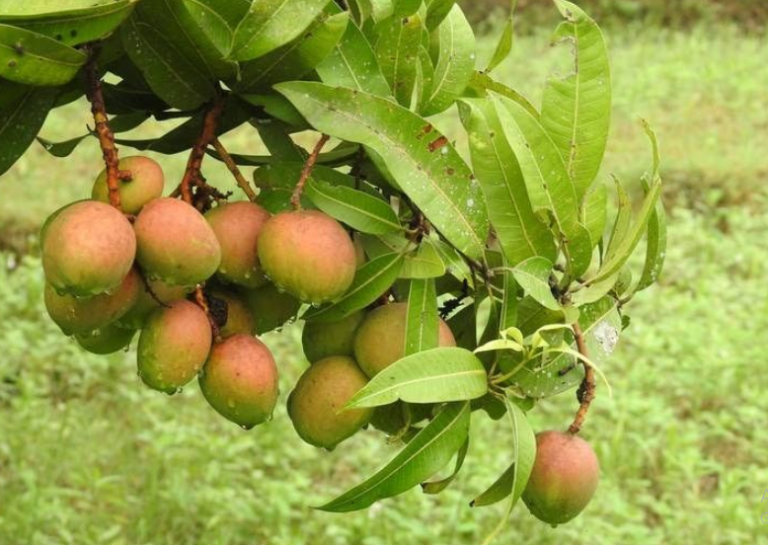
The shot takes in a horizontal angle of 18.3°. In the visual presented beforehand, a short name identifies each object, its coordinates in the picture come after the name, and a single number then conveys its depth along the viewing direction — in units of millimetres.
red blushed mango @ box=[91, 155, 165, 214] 1699
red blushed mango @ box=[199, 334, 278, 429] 1729
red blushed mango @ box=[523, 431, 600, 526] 1802
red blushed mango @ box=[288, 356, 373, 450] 1771
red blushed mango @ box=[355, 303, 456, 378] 1767
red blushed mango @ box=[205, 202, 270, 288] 1731
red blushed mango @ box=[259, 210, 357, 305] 1698
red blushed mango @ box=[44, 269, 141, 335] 1693
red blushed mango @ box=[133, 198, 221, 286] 1661
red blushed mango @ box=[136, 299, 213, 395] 1700
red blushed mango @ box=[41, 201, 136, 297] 1631
